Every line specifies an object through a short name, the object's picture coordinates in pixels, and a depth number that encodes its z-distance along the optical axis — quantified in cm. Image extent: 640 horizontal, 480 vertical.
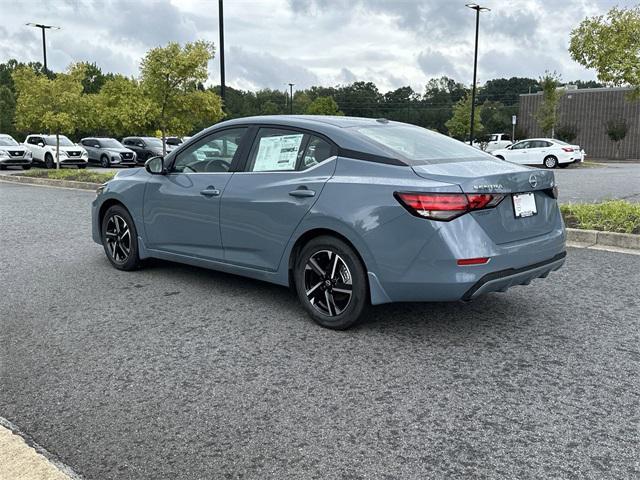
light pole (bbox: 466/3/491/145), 3581
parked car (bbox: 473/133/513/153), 3581
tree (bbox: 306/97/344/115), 7421
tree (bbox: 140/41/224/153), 1995
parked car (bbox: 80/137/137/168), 2902
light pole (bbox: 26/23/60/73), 3662
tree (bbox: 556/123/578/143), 4544
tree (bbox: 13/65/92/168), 2198
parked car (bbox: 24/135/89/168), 2762
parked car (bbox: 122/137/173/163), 2988
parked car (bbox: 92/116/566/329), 400
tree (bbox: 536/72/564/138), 4003
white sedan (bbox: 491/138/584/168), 2888
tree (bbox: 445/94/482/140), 5569
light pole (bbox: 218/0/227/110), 1930
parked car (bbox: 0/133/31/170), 2762
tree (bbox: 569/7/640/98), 991
